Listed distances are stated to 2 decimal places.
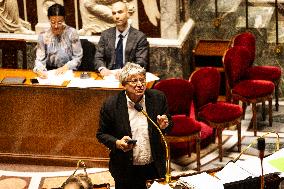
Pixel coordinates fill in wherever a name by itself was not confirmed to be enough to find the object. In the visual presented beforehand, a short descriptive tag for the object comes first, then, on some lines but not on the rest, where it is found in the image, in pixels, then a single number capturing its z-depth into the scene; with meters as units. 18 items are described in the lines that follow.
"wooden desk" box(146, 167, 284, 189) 9.03
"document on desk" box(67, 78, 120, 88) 13.78
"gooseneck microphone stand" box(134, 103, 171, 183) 9.34
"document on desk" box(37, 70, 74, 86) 14.21
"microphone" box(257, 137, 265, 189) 8.44
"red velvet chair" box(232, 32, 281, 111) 16.50
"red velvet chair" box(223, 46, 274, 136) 15.47
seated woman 14.64
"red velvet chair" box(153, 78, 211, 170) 13.74
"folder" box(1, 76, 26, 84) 14.34
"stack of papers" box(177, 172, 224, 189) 9.27
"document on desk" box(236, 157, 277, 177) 9.71
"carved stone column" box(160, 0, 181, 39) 16.19
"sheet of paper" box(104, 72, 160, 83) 13.99
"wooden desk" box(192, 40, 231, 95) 17.44
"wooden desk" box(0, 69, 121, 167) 14.09
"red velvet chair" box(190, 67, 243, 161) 14.23
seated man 14.59
